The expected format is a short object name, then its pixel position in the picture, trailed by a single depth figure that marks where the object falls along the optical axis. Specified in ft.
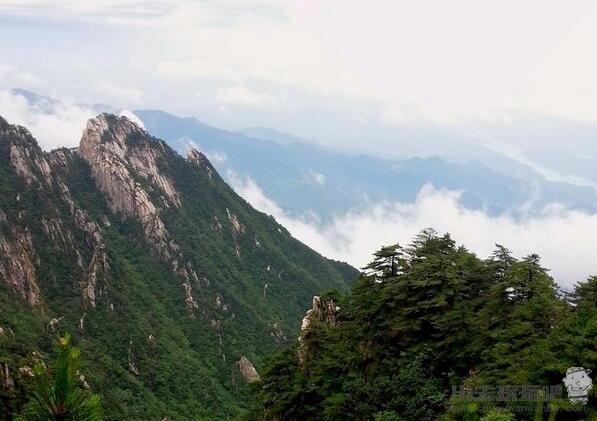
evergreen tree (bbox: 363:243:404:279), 138.21
